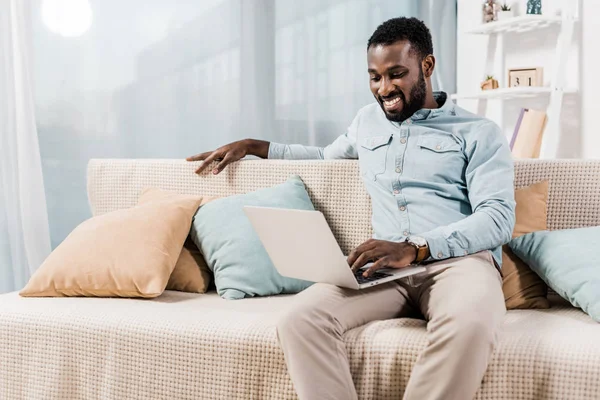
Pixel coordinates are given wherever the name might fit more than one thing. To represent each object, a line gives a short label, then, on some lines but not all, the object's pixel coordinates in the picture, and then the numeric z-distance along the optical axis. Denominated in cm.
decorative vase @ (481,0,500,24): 375
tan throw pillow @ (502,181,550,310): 184
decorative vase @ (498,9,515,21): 373
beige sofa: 147
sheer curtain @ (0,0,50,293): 269
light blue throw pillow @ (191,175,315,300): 202
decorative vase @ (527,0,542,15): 350
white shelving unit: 343
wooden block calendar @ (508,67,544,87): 362
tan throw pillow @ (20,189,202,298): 197
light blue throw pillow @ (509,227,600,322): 168
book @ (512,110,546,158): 341
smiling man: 142
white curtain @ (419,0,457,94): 420
